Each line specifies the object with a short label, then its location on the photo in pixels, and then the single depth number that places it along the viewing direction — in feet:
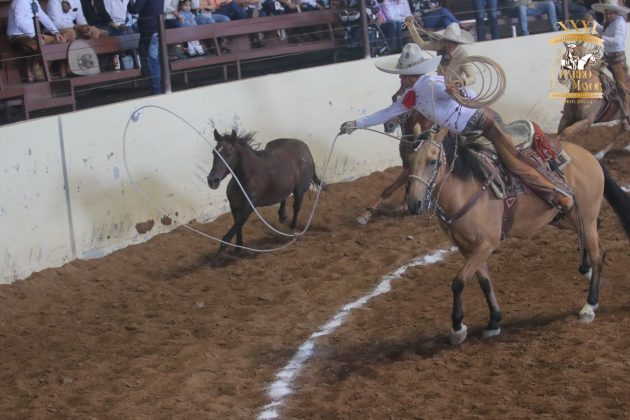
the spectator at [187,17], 41.42
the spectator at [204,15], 44.57
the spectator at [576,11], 53.99
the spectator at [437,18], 46.88
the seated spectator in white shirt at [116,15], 39.50
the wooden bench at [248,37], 40.06
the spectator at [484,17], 48.47
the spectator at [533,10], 50.34
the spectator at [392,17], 46.24
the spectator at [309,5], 47.60
